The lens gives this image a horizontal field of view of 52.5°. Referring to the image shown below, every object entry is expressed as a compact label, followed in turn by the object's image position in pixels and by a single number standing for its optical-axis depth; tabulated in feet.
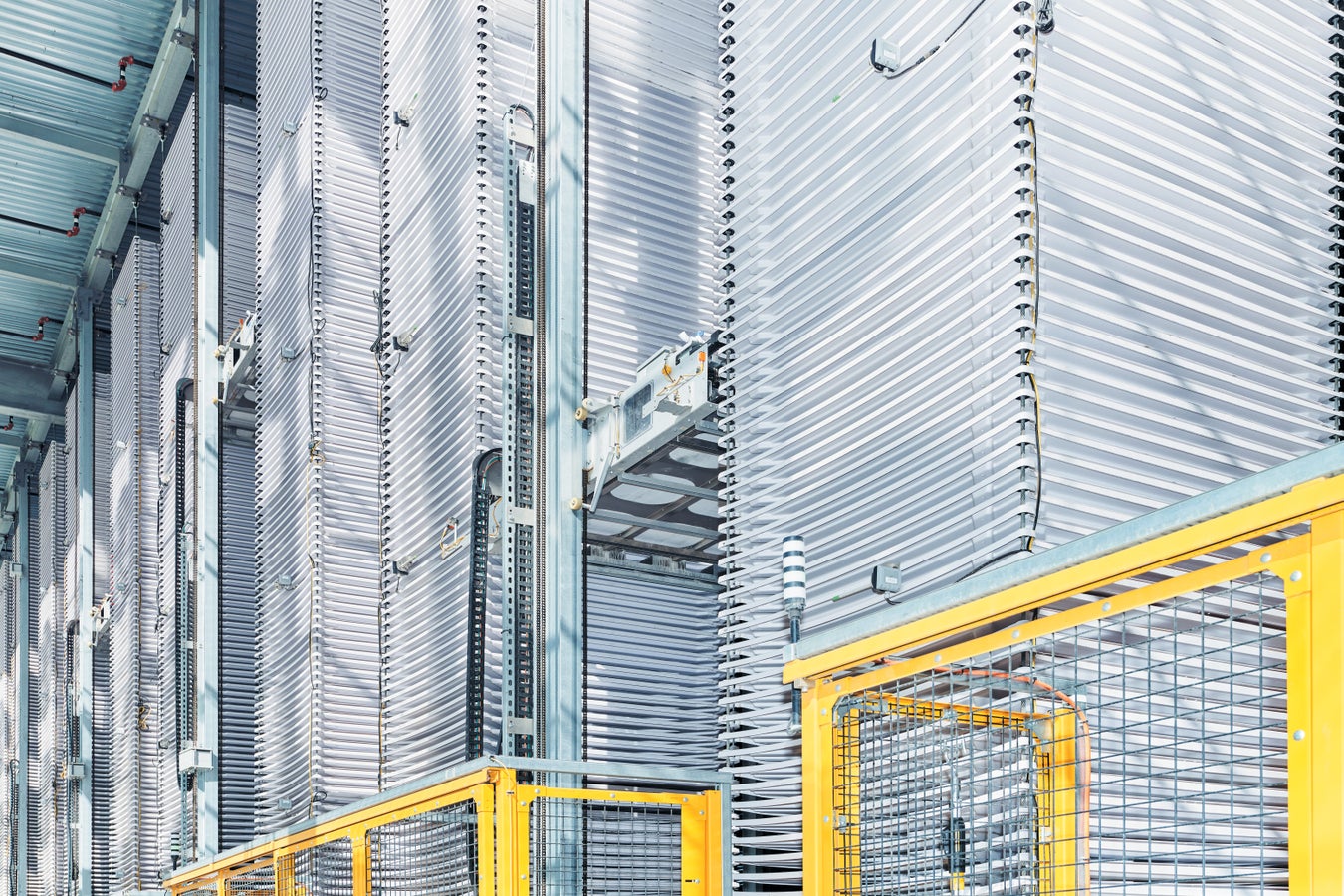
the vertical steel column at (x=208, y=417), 39.58
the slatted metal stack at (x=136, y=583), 48.21
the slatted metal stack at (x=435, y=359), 21.81
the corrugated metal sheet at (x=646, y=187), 22.50
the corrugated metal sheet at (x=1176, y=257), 12.01
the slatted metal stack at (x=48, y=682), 70.85
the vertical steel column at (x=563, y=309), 21.33
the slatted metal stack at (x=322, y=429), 27.40
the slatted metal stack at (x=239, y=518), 40.50
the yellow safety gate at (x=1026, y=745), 8.08
